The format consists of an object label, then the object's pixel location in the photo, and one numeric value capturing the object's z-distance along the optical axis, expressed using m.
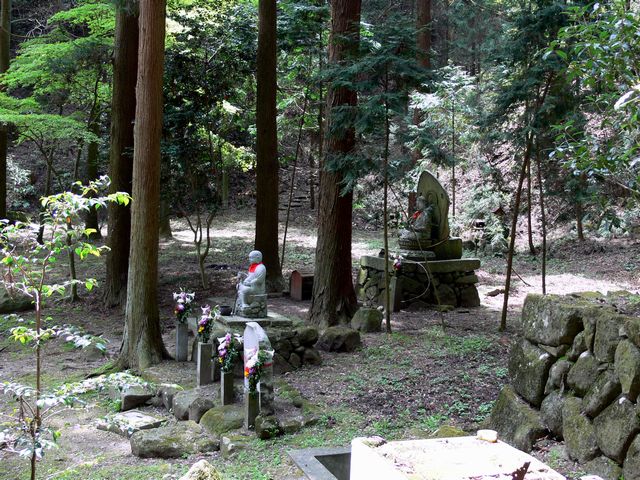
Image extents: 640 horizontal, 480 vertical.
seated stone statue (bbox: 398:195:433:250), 12.16
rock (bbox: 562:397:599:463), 4.42
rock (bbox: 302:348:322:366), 8.77
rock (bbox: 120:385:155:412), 8.14
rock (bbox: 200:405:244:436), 6.72
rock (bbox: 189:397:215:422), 7.24
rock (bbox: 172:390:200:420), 7.47
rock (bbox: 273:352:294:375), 8.59
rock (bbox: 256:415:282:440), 6.34
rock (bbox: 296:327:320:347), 8.80
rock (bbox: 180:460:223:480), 4.04
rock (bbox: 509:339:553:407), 5.21
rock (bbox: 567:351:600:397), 4.63
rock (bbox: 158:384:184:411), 8.00
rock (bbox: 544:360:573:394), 4.96
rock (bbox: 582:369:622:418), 4.37
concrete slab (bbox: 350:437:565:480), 2.99
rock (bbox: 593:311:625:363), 4.45
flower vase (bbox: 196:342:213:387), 8.22
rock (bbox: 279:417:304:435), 6.45
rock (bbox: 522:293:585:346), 4.97
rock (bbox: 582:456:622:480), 4.14
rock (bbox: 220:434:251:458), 6.07
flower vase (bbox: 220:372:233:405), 7.34
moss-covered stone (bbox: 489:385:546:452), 4.97
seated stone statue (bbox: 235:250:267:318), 8.72
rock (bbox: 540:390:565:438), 4.88
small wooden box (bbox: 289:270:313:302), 12.51
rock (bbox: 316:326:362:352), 9.21
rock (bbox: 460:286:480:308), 12.02
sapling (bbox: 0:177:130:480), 3.59
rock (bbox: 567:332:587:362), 4.84
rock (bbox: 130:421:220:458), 6.26
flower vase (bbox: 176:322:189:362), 9.41
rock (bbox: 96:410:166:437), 7.12
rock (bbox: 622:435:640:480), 3.96
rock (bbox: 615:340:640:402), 4.12
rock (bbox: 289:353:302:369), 8.70
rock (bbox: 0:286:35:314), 13.63
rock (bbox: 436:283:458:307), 11.92
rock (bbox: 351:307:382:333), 10.15
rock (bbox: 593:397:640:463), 4.11
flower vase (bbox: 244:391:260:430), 6.66
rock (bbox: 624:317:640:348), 4.20
